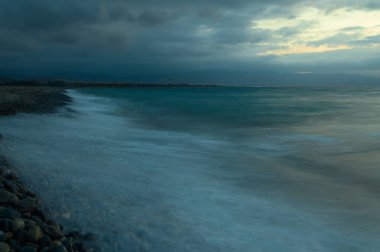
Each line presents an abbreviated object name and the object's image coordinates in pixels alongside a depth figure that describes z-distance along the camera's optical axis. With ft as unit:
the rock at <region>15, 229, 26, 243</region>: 12.53
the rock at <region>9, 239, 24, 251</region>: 12.02
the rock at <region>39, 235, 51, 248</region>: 12.56
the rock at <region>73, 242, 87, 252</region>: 13.43
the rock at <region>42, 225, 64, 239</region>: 13.48
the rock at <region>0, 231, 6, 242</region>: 12.13
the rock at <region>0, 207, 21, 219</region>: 13.65
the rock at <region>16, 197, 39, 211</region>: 15.53
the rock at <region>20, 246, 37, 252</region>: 11.86
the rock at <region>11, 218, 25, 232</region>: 12.92
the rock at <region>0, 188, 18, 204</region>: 15.56
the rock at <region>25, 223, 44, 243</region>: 12.63
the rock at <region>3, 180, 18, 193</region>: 17.28
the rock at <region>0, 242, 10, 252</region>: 11.38
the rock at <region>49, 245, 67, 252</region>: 12.19
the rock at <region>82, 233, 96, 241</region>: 14.93
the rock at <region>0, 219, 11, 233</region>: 12.82
